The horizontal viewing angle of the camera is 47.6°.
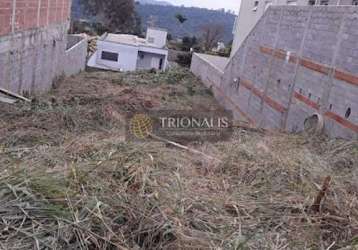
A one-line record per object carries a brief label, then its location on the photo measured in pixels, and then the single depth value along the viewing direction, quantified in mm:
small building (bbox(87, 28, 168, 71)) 30281
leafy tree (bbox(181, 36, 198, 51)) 41219
